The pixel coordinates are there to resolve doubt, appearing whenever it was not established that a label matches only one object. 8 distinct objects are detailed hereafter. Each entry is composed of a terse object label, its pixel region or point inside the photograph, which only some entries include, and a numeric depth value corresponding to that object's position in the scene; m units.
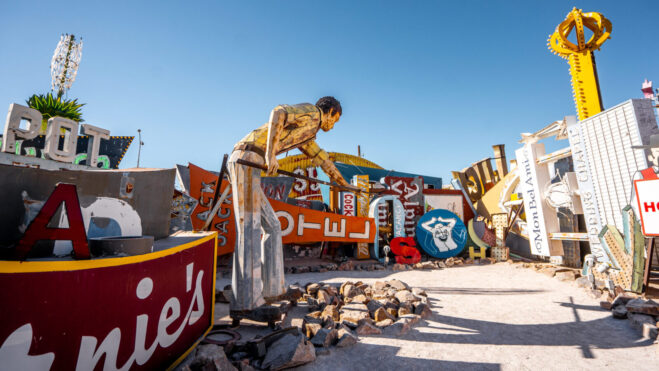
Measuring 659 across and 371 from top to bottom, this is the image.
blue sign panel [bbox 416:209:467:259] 9.22
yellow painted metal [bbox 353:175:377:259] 9.31
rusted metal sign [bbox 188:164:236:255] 6.61
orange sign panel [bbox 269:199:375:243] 7.82
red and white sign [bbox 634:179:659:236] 4.01
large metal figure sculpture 3.05
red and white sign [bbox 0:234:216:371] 1.16
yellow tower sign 7.43
